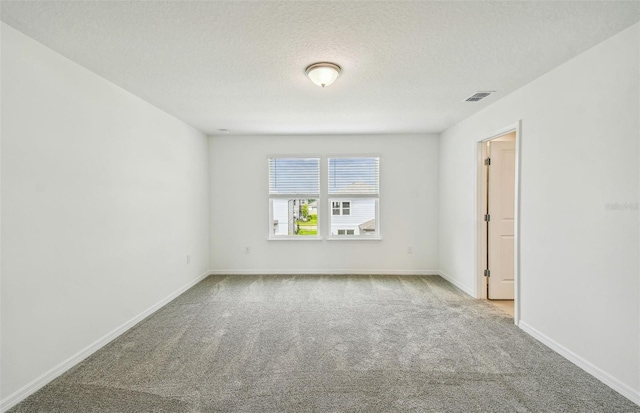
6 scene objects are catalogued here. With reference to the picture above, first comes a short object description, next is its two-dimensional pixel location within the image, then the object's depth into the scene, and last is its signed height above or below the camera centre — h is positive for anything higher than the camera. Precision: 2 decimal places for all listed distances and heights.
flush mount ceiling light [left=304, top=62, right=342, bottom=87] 2.48 +1.06
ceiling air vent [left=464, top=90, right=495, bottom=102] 3.26 +1.12
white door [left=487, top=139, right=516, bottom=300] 3.96 -0.27
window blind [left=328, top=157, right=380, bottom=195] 5.38 +0.40
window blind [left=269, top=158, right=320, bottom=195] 5.41 +0.40
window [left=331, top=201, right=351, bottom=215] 5.43 -0.16
